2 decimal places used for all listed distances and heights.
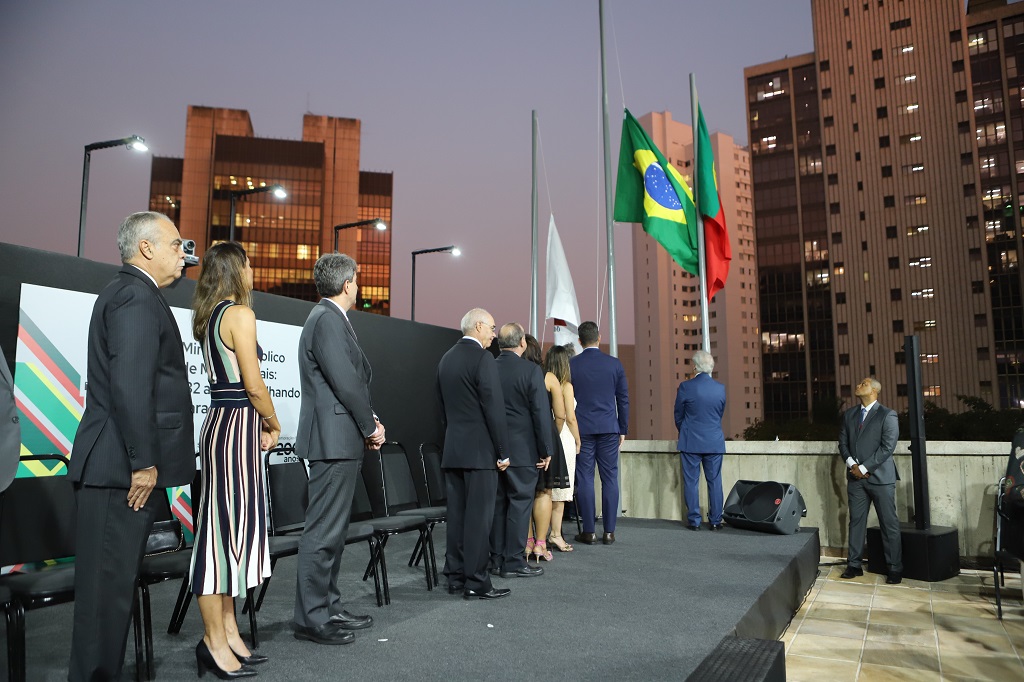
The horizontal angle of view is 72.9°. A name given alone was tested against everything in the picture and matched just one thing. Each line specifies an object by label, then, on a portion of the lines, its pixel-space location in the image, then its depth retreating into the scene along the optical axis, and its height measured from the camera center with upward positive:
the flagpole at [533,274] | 9.97 +2.11
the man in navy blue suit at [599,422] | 6.33 -0.03
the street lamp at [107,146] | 9.97 +4.08
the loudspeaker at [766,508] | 6.78 -0.89
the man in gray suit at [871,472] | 6.42 -0.50
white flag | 9.32 +1.67
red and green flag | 8.80 +2.57
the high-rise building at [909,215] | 65.25 +20.69
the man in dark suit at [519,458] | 4.78 -0.27
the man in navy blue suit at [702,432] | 7.12 -0.13
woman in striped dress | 2.76 -0.18
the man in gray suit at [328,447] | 3.21 -0.13
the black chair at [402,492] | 5.11 -0.59
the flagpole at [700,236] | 8.26 +2.29
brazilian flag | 8.98 +2.91
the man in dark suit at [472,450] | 4.16 -0.19
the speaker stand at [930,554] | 6.36 -1.25
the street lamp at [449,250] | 16.62 +4.09
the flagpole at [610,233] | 8.55 +2.42
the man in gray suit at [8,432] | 2.40 -0.04
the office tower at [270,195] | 72.56 +24.76
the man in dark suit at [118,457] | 2.35 -0.13
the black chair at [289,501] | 4.21 -0.53
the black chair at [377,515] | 4.05 -0.66
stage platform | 2.89 -1.06
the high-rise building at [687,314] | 116.56 +18.03
